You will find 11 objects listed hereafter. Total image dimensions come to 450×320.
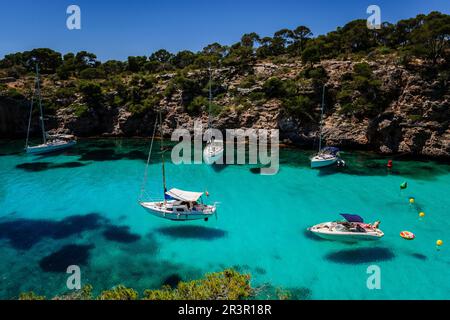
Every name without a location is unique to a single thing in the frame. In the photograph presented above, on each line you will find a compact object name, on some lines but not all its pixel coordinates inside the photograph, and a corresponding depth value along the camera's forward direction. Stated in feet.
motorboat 67.77
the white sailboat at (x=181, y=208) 79.36
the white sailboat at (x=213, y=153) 136.56
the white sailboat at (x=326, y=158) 128.88
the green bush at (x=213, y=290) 42.65
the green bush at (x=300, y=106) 169.68
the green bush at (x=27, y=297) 41.19
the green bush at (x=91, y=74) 273.13
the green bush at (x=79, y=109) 210.38
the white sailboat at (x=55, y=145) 161.07
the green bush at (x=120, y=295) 42.01
